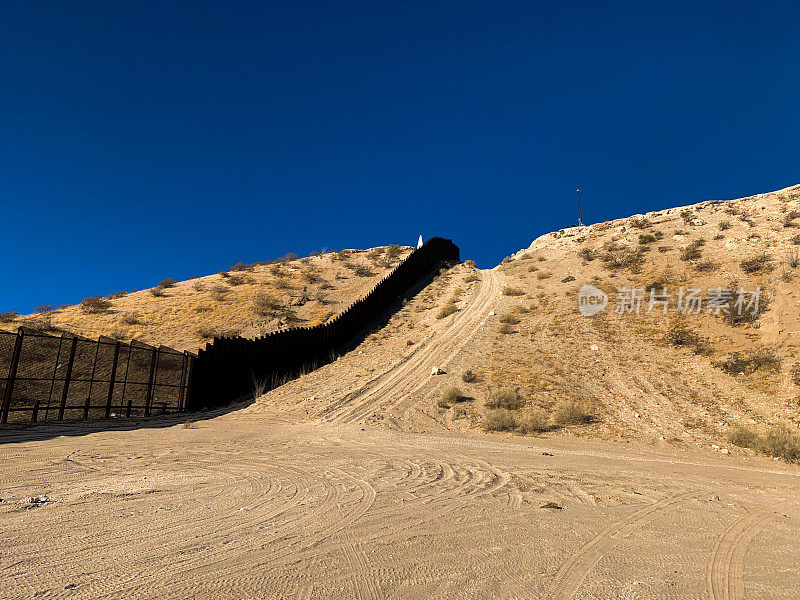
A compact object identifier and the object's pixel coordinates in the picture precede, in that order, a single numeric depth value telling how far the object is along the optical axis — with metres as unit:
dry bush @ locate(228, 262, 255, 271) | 37.22
